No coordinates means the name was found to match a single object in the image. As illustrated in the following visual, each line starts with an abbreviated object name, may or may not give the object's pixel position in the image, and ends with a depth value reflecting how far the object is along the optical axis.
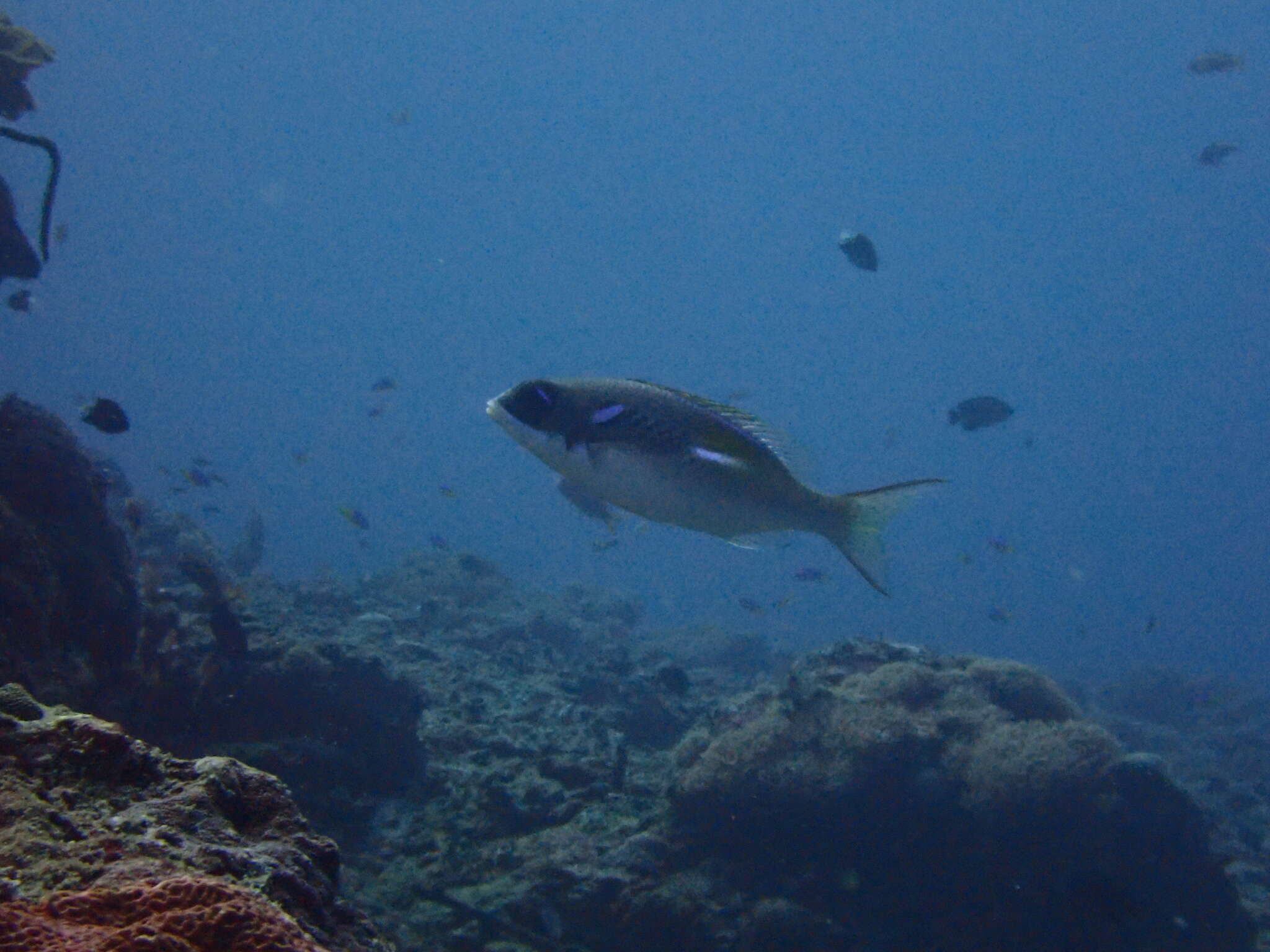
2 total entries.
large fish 2.73
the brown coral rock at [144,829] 1.34
